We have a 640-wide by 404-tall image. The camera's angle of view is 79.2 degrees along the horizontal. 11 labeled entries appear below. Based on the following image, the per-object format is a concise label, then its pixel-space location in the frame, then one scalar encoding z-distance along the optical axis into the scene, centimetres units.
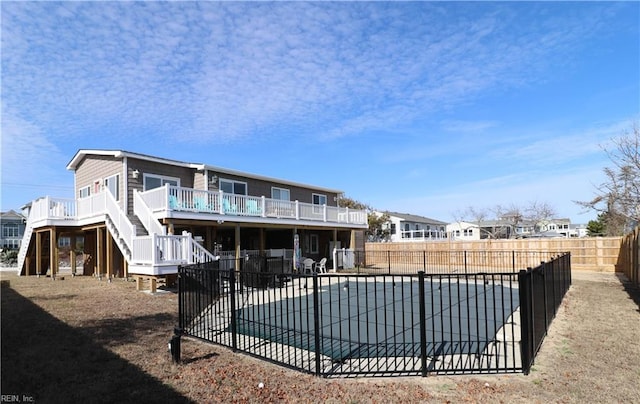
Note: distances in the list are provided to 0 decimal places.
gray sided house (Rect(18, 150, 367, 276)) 1297
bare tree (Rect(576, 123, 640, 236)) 1572
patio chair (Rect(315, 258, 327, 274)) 1990
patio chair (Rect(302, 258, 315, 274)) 1927
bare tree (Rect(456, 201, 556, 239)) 4947
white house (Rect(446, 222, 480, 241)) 5661
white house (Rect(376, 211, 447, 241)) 4550
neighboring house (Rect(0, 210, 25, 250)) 4858
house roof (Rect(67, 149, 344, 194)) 1706
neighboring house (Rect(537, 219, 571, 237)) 6881
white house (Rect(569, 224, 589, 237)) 6569
